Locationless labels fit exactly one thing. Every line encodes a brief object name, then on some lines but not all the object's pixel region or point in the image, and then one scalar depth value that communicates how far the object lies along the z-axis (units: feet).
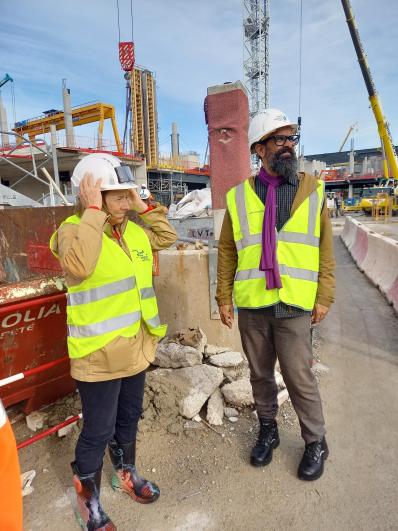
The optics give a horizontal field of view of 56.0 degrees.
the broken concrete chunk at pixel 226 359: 12.69
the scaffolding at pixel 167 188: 144.66
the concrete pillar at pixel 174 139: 191.11
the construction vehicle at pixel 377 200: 90.18
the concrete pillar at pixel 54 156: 42.65
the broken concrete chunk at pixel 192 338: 13.25
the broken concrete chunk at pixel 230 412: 10.94
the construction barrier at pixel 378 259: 20.80
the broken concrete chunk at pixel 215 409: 10.59
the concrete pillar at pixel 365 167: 248.71
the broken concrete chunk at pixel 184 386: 10.68
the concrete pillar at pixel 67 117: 84.45
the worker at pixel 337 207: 123.44
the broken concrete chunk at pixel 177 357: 12.33
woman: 6.36
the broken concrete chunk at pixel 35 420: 10.53
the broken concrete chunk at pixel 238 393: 11.18
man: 7.94
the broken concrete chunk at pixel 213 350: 13.41
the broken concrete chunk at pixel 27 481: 8.30
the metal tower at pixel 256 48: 153.38
